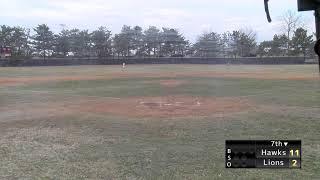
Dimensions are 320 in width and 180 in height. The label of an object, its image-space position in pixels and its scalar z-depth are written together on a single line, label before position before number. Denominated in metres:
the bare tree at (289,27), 76.83
